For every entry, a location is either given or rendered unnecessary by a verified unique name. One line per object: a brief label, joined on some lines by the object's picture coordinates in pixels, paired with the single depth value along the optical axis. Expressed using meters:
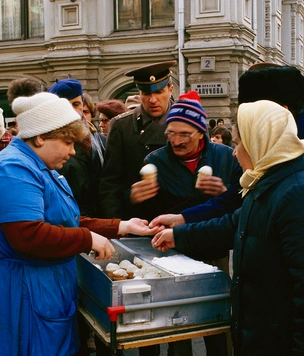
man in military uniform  3.41
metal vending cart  2.09
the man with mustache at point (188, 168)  2.90
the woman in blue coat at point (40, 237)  2.12
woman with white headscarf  1.89
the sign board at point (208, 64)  12.49
